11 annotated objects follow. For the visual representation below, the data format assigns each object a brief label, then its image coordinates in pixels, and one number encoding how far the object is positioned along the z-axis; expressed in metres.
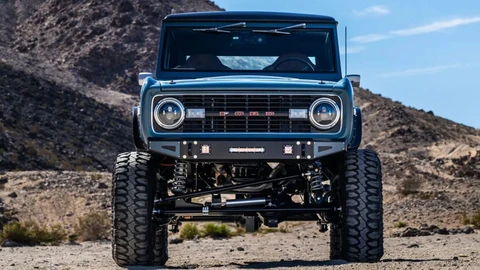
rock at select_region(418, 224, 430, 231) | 21.88
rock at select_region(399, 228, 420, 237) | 21.00
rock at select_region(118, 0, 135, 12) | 76.56
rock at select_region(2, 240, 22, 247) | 21.01
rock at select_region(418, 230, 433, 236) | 20.47
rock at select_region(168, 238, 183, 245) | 21.67
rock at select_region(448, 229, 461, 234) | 20.66
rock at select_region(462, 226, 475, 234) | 20.62
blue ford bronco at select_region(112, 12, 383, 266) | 11.27
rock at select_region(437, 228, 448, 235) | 20.40
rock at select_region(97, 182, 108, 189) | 33.12
